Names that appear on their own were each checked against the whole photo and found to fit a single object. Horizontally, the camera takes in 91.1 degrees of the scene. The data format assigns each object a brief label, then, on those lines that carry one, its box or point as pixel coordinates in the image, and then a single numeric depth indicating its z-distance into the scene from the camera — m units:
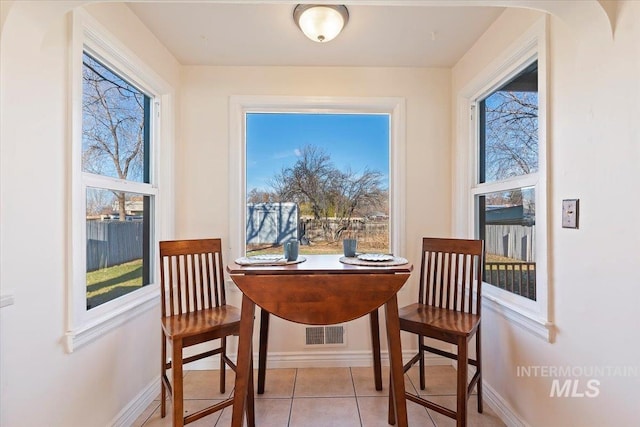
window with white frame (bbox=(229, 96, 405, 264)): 2.40
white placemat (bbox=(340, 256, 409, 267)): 1.65
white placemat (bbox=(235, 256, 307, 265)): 1.67
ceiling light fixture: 1.65
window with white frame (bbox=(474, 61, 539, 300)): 1.66
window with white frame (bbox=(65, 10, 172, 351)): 1.40
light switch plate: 1.30
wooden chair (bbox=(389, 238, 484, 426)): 1.57
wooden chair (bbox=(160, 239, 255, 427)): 1.54
